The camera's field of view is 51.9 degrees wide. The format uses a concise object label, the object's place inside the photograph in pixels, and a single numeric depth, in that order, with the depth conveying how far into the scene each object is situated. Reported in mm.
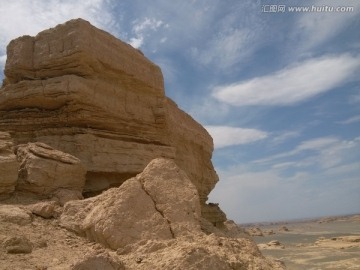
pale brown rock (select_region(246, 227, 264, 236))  52334
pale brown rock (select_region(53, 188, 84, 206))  6879
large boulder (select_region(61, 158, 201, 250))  5391
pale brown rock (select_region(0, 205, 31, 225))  5597
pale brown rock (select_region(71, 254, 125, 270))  4172
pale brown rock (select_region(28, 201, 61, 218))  6121
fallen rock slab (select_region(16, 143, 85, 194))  6945
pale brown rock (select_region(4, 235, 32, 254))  4773
